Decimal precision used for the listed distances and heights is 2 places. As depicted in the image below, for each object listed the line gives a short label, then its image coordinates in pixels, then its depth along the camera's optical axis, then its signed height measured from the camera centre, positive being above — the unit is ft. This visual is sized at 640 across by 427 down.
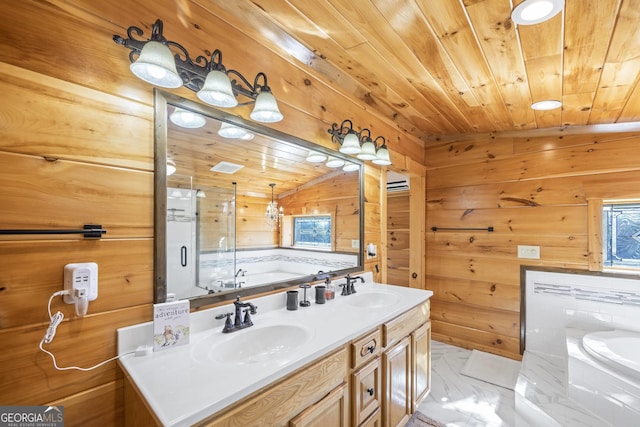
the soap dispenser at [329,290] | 6.34 -1.64
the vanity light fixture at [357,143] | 6.89 +1.83
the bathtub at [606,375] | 5.43 -3.27
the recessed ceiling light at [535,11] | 4.02 +2.99
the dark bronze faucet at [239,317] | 4.32 -1.58
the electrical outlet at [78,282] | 3.14 -0.73
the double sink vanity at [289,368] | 2.85 -1.89
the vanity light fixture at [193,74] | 3.46 +1.98
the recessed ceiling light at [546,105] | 7.14 +2.85
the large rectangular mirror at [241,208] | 4.10 +0.16
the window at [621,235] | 7.97 -0.52
